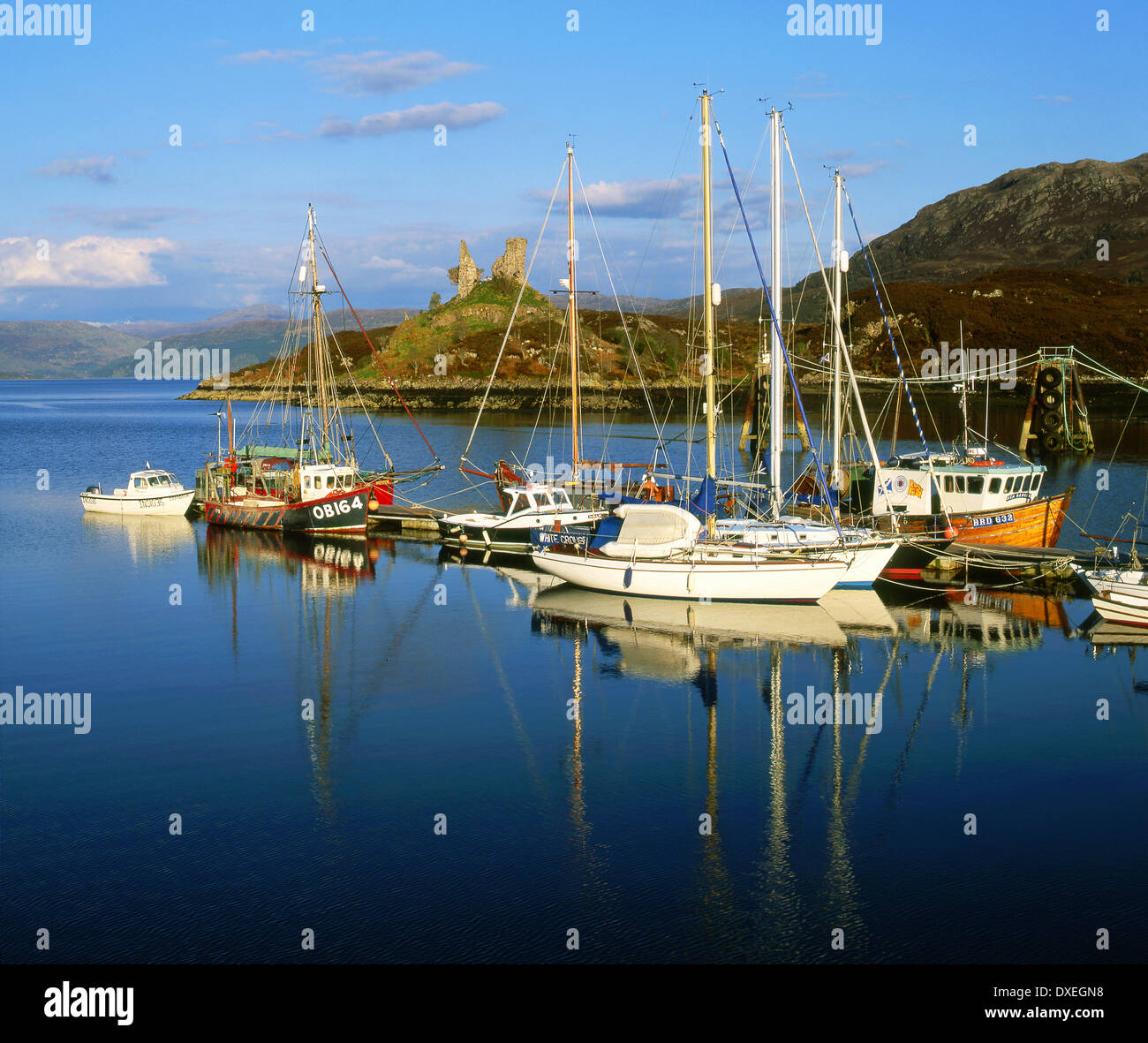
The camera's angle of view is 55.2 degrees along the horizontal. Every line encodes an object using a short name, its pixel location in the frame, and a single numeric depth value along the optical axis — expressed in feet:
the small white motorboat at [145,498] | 159.43
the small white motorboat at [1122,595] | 84.48
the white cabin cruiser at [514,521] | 123.13
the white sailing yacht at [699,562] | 94.17
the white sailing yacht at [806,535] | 96.32
